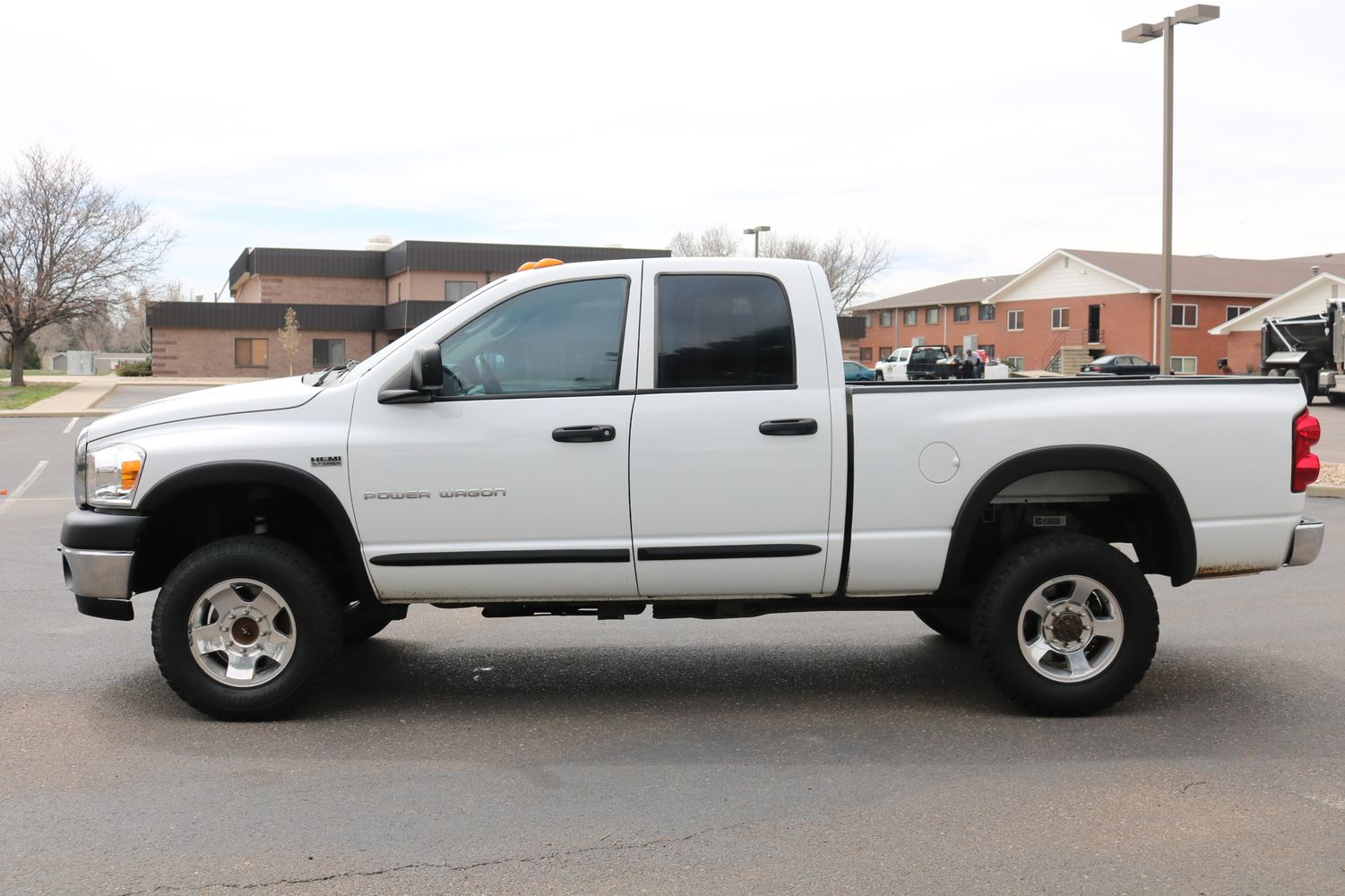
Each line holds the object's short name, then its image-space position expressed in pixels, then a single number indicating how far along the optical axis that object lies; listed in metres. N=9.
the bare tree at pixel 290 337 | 59.94
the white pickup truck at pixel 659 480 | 5.43
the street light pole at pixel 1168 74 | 17.27
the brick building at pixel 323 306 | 62.16
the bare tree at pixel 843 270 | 84.00
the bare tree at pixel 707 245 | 78.81
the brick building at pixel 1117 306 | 59.28
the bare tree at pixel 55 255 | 41.41
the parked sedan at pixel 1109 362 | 43.97
